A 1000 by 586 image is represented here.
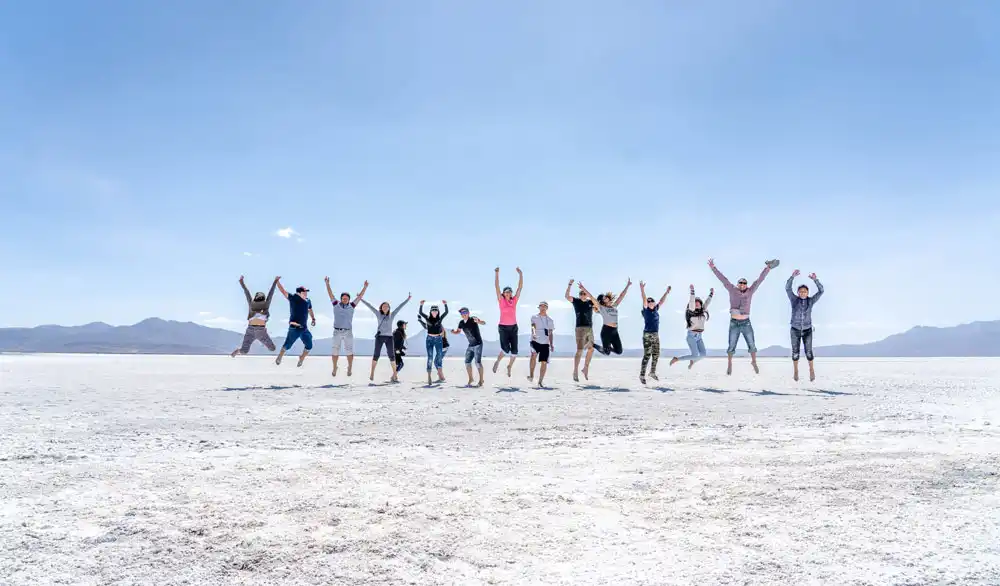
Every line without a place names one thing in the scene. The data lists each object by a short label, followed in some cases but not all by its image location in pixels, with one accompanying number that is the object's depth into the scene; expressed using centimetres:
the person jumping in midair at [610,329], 1459
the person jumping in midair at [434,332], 1407
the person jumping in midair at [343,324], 1528
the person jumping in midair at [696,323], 1486
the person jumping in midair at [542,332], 1380
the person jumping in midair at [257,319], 1528
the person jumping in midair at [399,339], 1524
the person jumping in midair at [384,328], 1470
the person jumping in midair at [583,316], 1391
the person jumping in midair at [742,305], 1429
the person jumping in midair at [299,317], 1515
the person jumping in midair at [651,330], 1400
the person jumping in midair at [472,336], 1350
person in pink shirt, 1373
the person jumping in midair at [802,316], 1374
